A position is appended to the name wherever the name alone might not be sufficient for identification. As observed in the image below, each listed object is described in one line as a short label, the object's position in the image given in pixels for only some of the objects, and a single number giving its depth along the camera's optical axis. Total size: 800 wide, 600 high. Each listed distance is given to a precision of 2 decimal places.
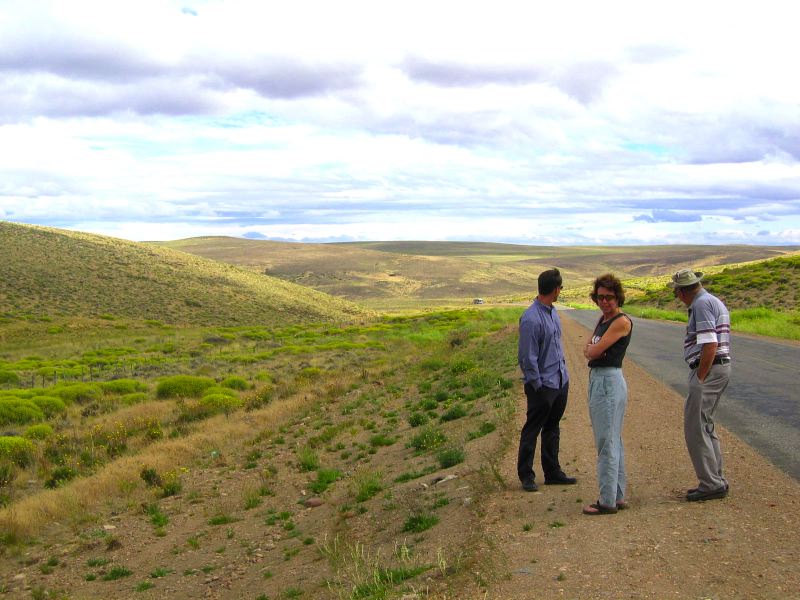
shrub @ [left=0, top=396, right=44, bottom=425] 20.94
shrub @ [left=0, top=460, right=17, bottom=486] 15.11
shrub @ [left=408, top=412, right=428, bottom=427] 14.87
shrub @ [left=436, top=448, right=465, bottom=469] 10.20
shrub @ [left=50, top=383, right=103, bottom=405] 23.98
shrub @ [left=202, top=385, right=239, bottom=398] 23.70
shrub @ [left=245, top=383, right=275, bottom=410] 21.65
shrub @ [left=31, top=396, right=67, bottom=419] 22.19
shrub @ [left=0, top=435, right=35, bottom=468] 16.53
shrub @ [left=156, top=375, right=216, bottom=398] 24.36
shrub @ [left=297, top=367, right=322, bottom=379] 26.86
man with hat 6.45
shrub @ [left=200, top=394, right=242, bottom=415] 21.28
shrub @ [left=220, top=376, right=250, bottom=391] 25.84
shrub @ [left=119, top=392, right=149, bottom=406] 23.28
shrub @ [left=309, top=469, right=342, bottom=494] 12.09
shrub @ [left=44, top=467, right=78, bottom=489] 14.83
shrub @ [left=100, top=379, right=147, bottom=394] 25.50
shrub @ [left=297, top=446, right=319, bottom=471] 13.66
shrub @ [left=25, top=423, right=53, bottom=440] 18.66
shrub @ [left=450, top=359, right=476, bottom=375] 20.72
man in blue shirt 7.08
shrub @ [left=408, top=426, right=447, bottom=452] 12.30
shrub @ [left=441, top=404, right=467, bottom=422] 14.25
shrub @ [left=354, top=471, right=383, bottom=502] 10.24
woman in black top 6.32
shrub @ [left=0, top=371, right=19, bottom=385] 29.70
